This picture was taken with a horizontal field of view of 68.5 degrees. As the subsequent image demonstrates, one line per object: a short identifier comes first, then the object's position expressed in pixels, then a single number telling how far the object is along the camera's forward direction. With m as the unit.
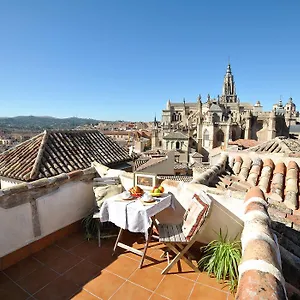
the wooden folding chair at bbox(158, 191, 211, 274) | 3.03
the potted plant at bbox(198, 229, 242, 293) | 2.78
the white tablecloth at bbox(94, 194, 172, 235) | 3.29
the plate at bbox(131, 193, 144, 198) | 3.82
